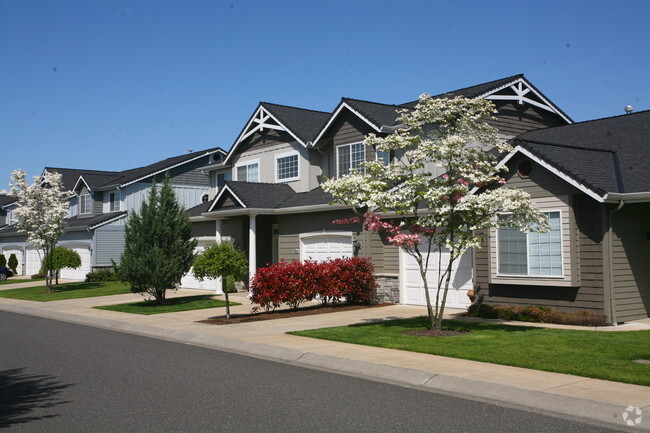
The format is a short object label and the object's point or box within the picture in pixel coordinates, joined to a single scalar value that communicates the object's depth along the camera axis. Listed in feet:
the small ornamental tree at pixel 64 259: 119.65
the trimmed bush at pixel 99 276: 128.26
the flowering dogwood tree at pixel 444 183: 44.96
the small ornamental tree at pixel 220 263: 59.57
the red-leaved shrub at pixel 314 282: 64.28
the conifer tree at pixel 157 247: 79.30
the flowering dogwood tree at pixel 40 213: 106.22
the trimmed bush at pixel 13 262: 166.91
